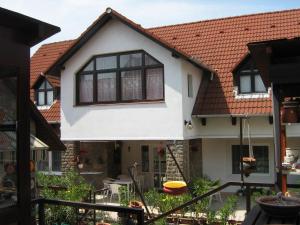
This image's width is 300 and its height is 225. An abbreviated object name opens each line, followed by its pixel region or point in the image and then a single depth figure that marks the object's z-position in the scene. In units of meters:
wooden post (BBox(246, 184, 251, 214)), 6.14
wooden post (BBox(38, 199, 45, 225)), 3.98
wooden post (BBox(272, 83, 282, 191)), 4.46
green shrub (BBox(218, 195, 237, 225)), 9.26
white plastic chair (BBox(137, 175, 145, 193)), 15.72
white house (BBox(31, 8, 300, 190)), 13.65
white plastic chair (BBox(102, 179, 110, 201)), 14.40
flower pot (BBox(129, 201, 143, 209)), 10.18
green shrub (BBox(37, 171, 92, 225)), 9.53
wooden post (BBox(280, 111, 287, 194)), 4.55
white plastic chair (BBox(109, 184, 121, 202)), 13.90
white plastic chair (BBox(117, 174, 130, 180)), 15.70
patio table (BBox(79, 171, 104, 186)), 15.59
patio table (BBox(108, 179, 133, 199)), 14.22
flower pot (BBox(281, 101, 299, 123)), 4.58
